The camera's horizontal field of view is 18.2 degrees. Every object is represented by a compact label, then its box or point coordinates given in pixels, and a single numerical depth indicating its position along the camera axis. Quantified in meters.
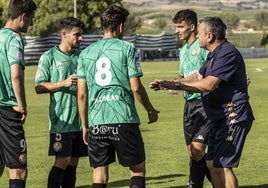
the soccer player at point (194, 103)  11.41
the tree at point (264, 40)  88.31
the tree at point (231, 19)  153.75
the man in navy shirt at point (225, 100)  9.29
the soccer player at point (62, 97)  10.73
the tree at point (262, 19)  161.75
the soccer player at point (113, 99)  9.09
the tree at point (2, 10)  72.27
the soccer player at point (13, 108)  9.27
